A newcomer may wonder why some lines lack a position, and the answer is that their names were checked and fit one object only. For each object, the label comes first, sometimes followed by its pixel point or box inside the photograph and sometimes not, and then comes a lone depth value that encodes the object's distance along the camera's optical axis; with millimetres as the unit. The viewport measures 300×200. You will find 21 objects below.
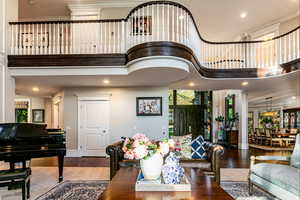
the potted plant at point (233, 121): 10531
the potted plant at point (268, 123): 13445
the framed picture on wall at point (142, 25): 4972
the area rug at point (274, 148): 9039
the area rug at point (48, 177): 3477
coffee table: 1961
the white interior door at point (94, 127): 7469
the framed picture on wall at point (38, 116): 10789
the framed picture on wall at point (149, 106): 7402
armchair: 2506
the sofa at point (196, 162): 3627
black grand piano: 3600
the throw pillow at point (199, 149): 4023
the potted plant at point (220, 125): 10948
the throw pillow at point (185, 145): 4004
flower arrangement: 2209
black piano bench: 3055
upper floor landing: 4902
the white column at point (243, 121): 9312
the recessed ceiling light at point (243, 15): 7691
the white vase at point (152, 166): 2262
